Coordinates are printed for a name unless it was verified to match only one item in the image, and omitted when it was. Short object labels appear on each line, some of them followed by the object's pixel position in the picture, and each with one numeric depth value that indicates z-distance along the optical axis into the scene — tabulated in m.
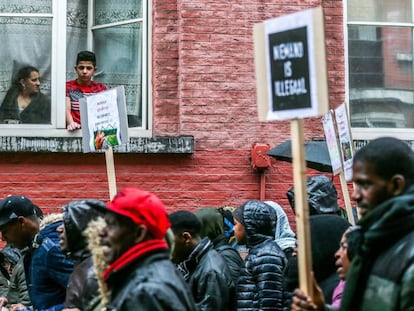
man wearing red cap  3.99
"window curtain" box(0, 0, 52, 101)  10.29
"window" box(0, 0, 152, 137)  10.22
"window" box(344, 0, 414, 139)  10.53
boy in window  10.09
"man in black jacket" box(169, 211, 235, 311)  6.57
